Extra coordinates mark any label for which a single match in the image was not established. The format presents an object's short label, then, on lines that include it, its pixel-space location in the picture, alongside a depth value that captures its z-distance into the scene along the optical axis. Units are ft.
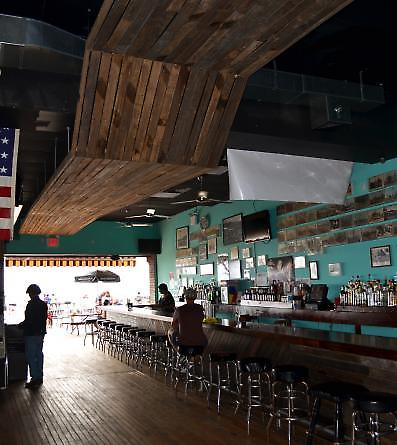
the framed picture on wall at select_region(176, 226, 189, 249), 41.75
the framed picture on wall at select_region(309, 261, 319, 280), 25.31
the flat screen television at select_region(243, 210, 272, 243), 29.66
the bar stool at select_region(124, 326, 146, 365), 28.82
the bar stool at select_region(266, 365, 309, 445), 13.44
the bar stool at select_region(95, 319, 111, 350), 35.45
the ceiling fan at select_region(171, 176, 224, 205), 27.09
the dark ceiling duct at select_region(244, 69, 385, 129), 14.80
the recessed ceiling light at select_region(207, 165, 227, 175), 24.52
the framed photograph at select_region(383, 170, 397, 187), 20.17
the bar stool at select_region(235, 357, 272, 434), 15.21
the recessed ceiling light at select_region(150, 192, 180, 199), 32.58
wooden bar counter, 12.36
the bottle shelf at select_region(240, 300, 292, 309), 25.13
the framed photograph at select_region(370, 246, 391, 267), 20.56
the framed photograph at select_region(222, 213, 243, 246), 33.17
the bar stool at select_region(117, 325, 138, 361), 30.04
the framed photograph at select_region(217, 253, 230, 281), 34.88
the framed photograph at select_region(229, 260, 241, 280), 33.27
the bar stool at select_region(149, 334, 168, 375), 24.66
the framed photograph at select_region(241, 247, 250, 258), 32.32
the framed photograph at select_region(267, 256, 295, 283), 27.58
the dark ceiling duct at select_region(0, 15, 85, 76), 11.32
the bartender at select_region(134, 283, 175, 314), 30.32
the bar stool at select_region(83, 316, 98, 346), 37.65
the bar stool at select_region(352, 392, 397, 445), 9.98
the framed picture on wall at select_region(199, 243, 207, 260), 38.43
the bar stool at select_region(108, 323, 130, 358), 31.49
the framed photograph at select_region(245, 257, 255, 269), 31.83
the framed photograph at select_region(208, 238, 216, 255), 37.14
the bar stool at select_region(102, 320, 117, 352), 33.62
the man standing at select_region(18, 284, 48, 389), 23.61
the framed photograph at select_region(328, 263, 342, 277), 23.50
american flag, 17.67
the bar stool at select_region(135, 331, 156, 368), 28.37
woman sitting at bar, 19.31
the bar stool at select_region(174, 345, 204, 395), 19.13
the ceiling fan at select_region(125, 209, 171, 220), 39.93
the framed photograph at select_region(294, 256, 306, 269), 26.50
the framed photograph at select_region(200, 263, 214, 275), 37.32
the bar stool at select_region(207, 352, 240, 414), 17.57
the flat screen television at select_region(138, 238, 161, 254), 46.44
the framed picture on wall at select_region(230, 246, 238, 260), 33.77
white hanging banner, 17.75
